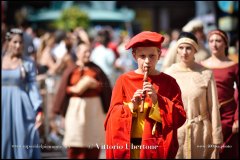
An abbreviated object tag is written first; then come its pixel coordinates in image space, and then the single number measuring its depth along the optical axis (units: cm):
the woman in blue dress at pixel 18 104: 1162
